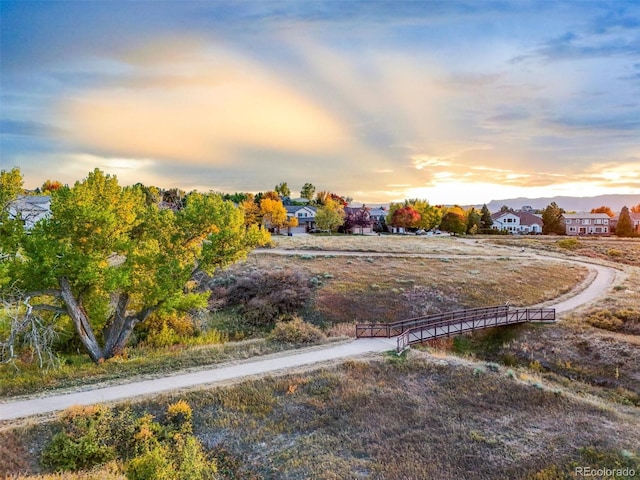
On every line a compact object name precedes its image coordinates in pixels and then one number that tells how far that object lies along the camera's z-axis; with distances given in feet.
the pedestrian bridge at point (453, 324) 77.77
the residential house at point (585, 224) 335.88
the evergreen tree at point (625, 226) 297.53
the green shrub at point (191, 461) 39.60
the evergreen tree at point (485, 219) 344.43
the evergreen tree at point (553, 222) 334.24
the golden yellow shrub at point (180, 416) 45.99
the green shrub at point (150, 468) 38.83
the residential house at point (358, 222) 319.06
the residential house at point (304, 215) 332.12
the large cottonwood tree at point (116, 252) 63.77
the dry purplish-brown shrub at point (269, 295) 107.76
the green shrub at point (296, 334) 73.97
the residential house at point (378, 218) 360.07
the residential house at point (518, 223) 347.56
